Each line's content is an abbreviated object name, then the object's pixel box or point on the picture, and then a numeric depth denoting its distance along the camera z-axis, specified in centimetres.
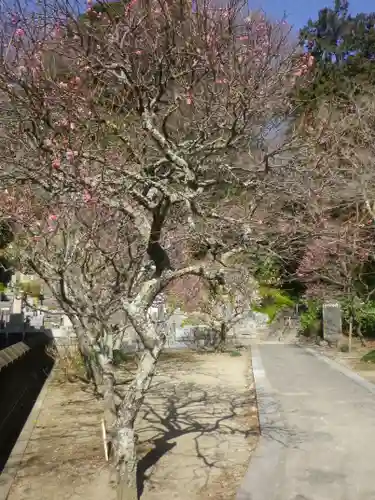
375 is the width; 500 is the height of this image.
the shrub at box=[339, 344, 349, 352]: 1620
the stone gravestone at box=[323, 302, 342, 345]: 1839
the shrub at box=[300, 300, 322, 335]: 1972
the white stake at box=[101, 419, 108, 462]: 607
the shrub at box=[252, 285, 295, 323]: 2242
